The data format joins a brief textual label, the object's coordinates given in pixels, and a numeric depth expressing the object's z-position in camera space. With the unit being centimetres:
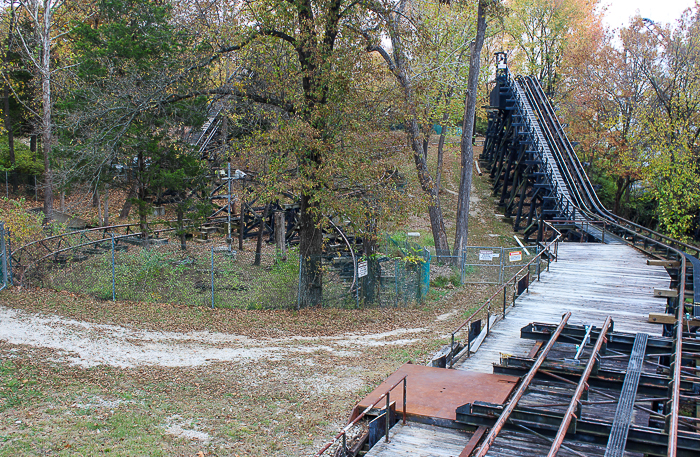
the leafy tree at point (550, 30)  4516
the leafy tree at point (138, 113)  1888
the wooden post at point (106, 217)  3118
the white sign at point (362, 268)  1880
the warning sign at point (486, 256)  2220
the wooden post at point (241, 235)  2712
